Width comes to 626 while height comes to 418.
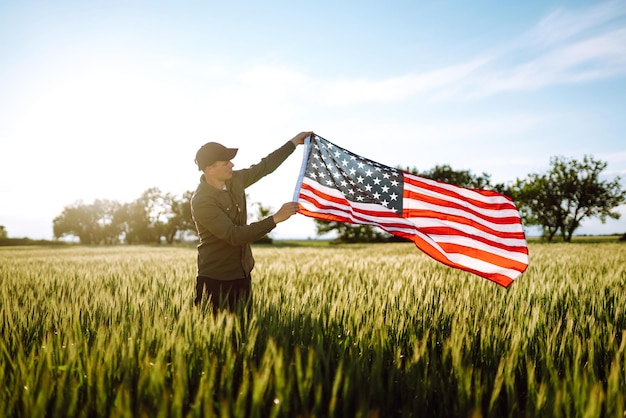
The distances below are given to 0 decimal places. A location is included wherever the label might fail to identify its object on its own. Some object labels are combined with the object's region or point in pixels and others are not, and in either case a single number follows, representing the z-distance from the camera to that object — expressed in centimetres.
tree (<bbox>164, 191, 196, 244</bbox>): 7362
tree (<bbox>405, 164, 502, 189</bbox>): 6550
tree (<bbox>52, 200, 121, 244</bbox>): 7975
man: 374
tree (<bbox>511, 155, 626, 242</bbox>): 4912
